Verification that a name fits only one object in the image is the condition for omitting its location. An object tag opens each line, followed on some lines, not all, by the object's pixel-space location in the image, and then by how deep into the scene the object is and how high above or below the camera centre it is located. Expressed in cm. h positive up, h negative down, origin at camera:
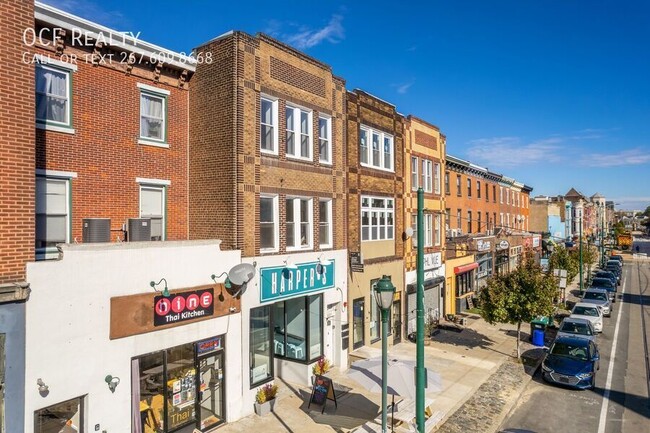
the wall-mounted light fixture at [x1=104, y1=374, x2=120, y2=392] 1044 -363
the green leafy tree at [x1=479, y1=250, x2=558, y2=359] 1986 -325
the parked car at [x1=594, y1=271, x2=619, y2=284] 4235 -487
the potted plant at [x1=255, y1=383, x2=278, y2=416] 1398 -548
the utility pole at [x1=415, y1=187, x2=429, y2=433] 1115 -275
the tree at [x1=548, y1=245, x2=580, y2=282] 3942 -323
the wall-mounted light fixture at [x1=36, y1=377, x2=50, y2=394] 918 -326
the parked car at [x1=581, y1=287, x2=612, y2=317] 2977 -513
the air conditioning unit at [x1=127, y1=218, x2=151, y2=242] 1297 -2
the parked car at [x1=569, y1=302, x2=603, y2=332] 2570 -526
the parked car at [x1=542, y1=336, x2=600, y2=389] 1679 -543
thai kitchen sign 1173 -218
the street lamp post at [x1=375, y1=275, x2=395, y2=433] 1102 -193
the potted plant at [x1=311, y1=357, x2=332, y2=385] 1664 -530
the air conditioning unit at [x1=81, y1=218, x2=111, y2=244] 1205 -4
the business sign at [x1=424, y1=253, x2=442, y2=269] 2566 -203
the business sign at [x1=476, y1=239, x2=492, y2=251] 3325 -146
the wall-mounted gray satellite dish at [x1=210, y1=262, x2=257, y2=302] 1337 -149
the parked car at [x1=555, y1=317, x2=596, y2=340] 2170 -516
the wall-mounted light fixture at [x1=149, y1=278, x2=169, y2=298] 1155 -160
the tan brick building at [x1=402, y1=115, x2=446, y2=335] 2451 +104
